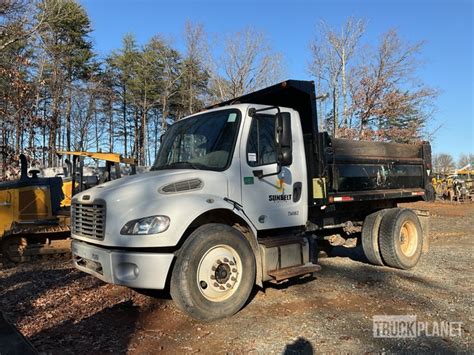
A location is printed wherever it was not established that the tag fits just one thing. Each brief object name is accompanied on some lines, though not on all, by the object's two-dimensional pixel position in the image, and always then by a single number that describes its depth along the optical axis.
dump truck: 4.76
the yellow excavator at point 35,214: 9.40
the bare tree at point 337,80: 28.20
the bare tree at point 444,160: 89.89
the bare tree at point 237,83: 30.66
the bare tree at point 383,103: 27.62
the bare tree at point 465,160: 100.16
